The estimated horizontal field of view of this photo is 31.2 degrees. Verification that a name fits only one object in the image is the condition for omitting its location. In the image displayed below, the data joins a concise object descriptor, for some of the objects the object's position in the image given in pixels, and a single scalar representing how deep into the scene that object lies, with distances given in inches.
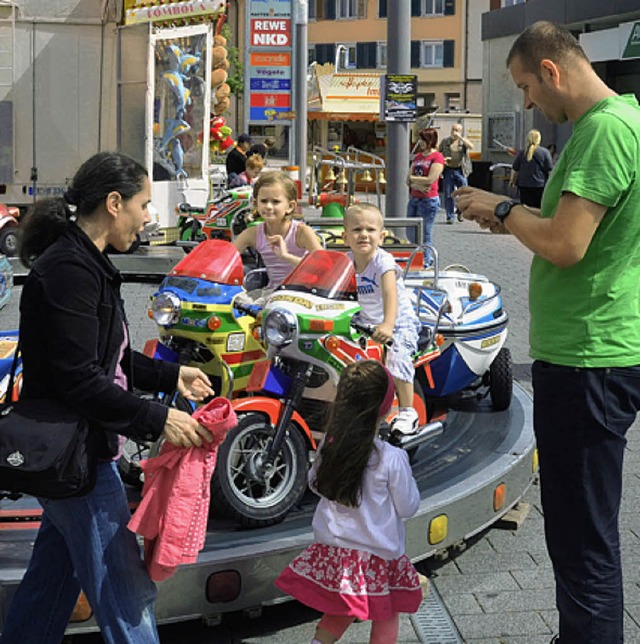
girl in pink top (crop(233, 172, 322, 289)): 238.1
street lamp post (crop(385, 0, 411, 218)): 503.2
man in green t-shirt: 124.3
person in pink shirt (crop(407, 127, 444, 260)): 564.7
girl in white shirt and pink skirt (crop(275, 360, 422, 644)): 149.6
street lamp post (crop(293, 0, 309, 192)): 1087.0
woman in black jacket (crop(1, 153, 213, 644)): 120.0
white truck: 651.5
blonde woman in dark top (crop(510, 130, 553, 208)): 720.3
